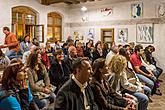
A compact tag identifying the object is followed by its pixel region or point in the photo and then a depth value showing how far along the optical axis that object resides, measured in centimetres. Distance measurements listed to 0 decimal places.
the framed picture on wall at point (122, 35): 682
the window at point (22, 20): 674
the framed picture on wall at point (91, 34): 759
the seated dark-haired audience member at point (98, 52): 502
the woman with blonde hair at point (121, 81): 228
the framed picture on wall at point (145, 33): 633
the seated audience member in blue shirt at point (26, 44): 526
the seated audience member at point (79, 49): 483
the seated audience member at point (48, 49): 552
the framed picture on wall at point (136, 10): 646
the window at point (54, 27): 771
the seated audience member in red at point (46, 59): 395
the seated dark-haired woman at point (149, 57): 444
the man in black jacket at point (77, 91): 135
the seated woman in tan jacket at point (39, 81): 224
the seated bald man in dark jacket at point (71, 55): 304
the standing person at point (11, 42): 393
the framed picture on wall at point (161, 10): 608
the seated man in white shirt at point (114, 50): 401
